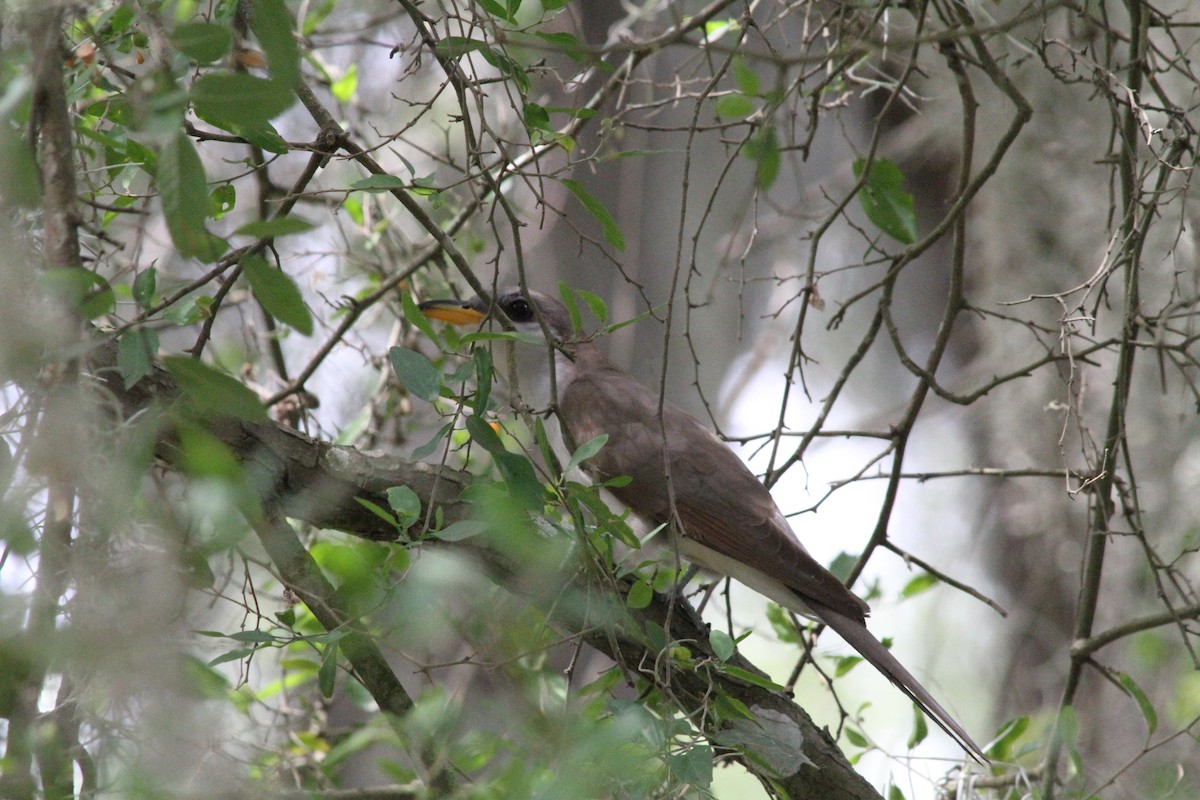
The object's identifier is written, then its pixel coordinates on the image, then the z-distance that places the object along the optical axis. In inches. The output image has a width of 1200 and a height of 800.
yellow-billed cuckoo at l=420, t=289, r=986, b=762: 282.8
